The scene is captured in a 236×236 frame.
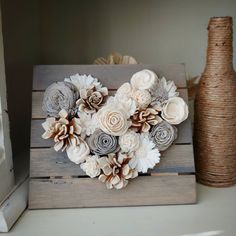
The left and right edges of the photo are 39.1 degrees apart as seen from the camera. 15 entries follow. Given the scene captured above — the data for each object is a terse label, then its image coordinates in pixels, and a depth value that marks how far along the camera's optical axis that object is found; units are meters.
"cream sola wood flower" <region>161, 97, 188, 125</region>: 0.73
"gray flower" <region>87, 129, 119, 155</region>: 0.72
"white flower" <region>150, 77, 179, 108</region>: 0.75
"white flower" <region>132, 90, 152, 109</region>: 0.73
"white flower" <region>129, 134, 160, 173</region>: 0.73
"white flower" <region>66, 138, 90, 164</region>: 0.72
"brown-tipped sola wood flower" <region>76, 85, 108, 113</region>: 0.73
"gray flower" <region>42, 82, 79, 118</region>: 0.73
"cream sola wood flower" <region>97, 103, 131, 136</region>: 0.70
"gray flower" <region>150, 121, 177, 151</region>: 0.73
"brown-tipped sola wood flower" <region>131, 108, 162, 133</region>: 0.73
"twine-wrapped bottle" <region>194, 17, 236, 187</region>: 0.78
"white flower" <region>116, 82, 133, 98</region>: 0.75
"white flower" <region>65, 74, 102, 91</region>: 0.76
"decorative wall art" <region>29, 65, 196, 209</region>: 0.72
